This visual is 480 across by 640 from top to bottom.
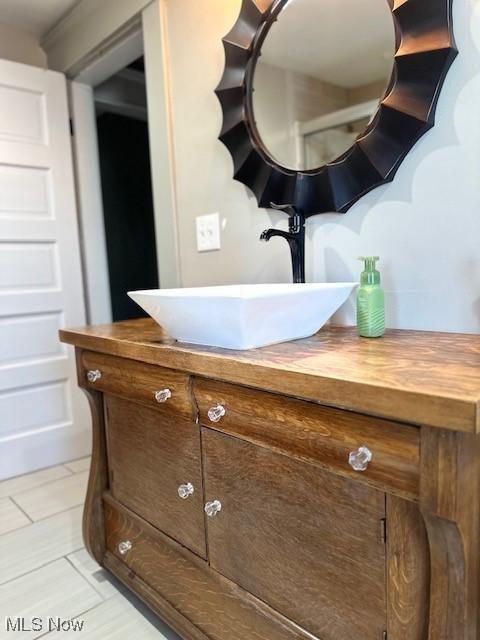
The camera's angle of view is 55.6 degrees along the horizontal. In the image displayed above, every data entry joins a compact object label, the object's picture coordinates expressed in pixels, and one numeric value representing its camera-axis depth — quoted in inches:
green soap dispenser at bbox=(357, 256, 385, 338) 39.8
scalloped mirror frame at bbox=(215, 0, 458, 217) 39.6
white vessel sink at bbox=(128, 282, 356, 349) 34.1
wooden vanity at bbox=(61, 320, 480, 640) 24.7
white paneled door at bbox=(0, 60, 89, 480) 85.5
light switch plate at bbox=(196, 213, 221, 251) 63.1
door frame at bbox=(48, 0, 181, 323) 67.8
